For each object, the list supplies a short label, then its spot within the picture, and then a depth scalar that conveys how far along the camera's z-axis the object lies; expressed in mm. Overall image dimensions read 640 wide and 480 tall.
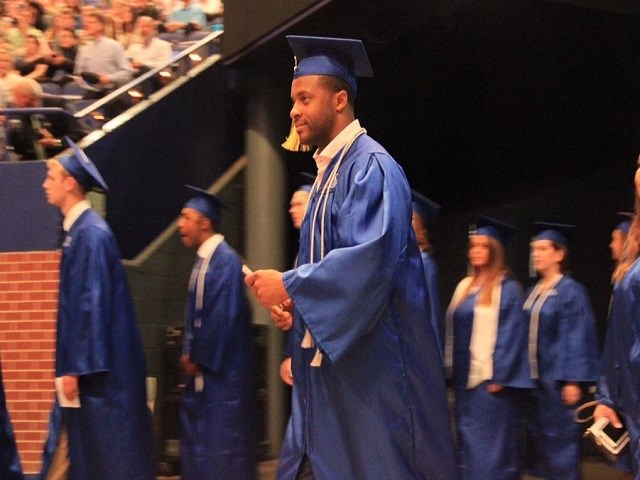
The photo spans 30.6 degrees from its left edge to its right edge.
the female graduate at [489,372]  7219
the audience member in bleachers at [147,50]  11156
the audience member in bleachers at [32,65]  10773
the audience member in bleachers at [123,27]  11398
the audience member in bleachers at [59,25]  11281
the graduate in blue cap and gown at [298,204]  7191
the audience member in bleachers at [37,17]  12055
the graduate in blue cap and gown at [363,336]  3668
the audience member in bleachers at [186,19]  11828
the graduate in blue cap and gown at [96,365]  6051
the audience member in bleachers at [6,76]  10055
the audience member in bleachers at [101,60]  10750
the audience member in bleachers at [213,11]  12203
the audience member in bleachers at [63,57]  10930
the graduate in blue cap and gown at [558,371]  7453
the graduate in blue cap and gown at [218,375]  7242
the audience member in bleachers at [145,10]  11680
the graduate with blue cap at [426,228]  7102
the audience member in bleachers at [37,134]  9289
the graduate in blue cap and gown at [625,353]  4199
